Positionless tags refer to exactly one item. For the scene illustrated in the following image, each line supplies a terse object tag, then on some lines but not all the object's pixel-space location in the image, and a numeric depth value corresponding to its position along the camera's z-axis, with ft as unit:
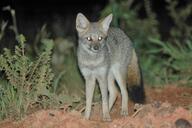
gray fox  42.01
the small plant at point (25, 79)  40.91
